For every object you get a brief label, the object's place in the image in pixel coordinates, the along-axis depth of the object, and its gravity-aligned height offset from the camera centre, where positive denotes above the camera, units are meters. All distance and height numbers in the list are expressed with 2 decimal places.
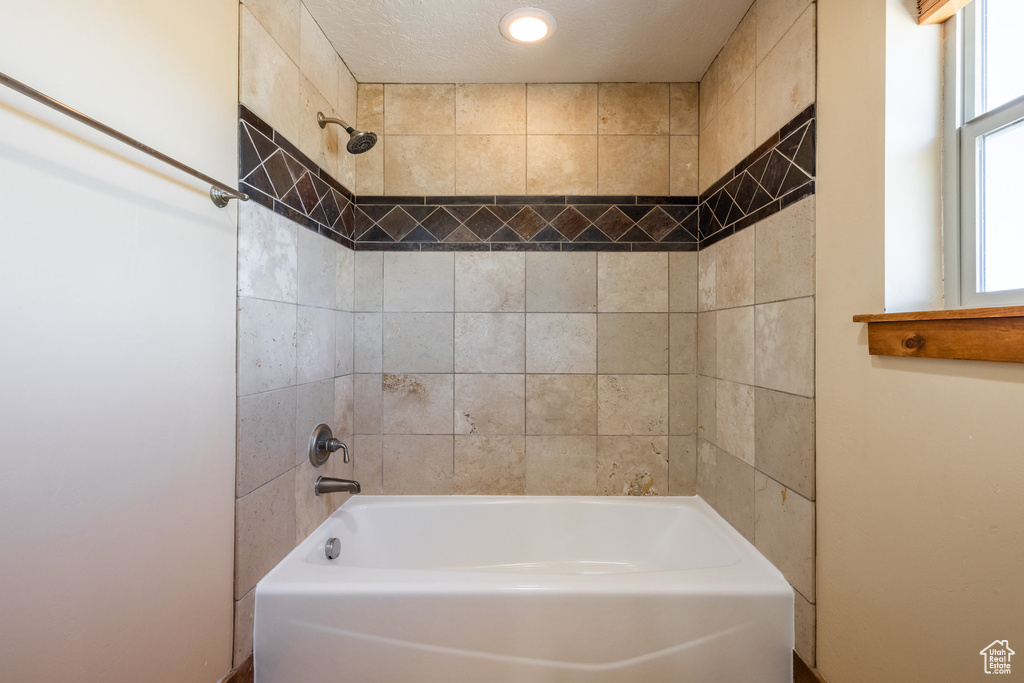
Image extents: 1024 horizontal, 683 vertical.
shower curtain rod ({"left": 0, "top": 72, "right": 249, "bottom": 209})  0.61 +0.37
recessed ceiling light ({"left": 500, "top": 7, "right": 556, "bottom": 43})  1.56 +1.20
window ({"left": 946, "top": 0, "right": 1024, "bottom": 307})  0.83 +0.39
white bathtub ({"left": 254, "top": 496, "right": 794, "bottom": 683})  1.23 -0.82
